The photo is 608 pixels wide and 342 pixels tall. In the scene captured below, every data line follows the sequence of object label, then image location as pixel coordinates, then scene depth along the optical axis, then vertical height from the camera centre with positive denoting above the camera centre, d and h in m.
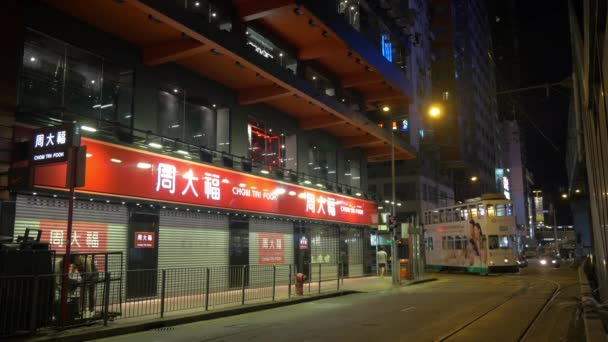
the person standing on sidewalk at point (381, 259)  30.84 -0.92
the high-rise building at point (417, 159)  58.03 +10.96
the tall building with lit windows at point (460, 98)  71.69 +22.40
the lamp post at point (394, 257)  25.12 -0.67
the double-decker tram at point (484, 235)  33.34 +0.53
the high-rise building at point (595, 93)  6.54 +2.48
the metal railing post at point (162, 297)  13.07 -1.33
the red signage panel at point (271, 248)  23.23 -0.18
